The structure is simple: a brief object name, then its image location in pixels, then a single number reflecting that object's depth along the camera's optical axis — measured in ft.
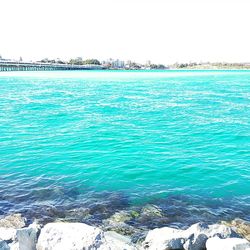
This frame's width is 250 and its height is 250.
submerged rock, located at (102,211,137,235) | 27.60
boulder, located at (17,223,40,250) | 21.46
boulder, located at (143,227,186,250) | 22.69
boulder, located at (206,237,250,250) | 20.31
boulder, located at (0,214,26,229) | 28.48
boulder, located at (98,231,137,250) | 20.56
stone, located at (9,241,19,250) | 21.10
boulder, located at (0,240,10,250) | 21.06
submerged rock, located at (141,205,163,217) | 30.93
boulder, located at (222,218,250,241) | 27.19
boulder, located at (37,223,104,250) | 20.53
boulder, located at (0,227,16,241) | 22.30
